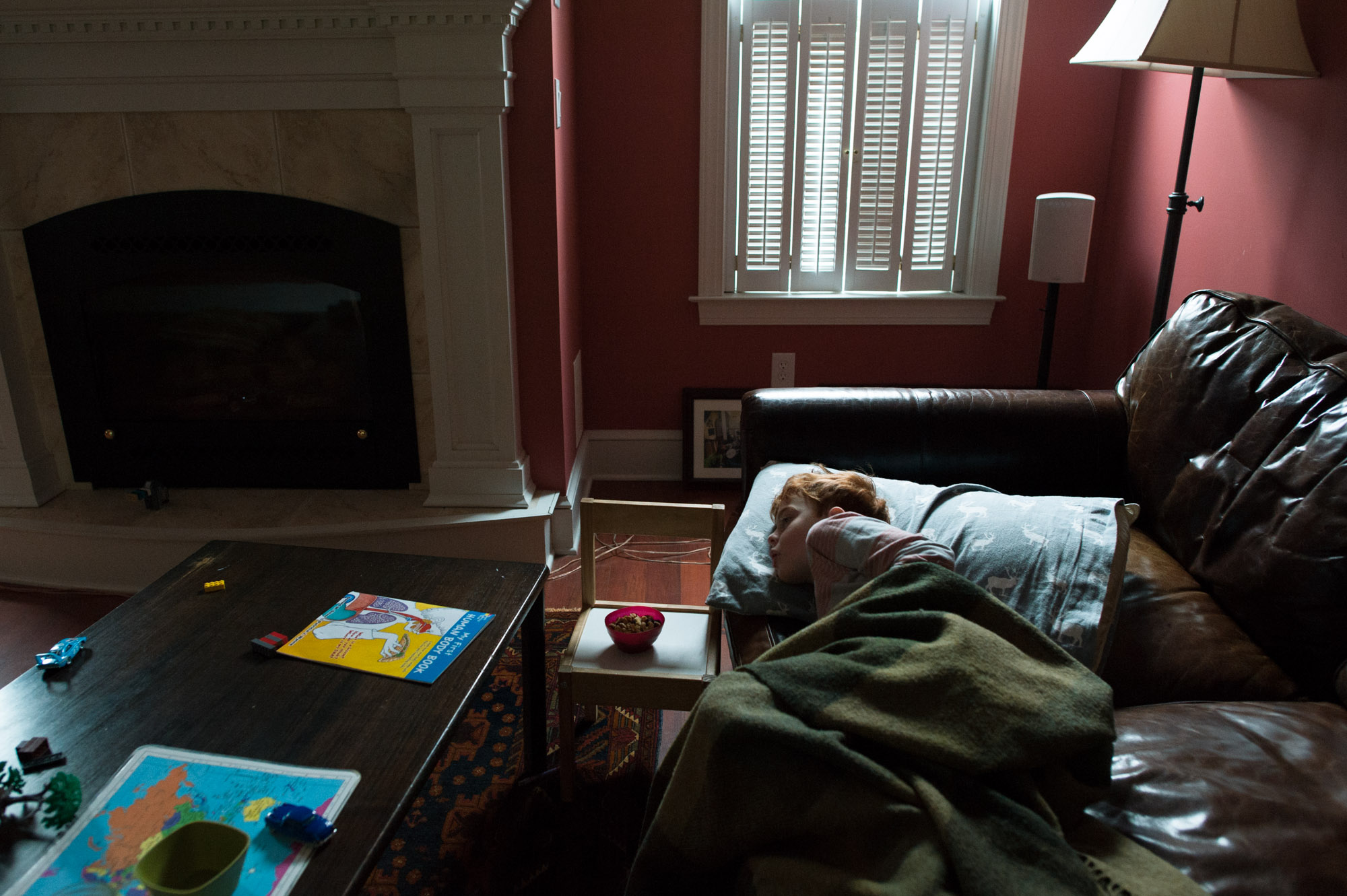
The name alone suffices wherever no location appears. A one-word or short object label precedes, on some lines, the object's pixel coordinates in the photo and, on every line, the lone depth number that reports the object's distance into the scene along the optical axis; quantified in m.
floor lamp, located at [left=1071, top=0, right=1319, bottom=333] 1.78
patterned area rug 1.47
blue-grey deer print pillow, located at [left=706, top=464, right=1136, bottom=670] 1.32
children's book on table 1.29
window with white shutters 2.86
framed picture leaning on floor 3.18
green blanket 0.85
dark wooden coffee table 1.04
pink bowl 1.54
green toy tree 0.96
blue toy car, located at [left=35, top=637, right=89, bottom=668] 1.26
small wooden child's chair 1.50
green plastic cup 0.86
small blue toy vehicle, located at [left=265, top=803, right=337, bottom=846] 0.94
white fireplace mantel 2.21
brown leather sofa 0.95
